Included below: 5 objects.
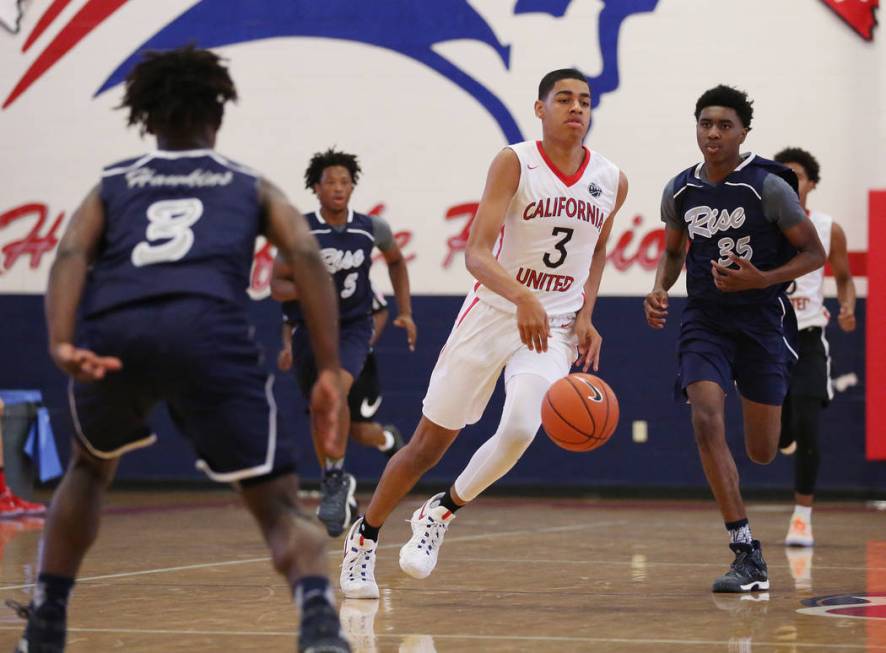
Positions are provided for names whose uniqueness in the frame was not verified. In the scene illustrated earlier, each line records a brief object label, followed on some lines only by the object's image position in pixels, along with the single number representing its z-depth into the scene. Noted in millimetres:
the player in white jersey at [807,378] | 16421
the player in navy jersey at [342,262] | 17344
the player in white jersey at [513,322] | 11111
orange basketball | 11177
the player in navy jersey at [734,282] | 12049
